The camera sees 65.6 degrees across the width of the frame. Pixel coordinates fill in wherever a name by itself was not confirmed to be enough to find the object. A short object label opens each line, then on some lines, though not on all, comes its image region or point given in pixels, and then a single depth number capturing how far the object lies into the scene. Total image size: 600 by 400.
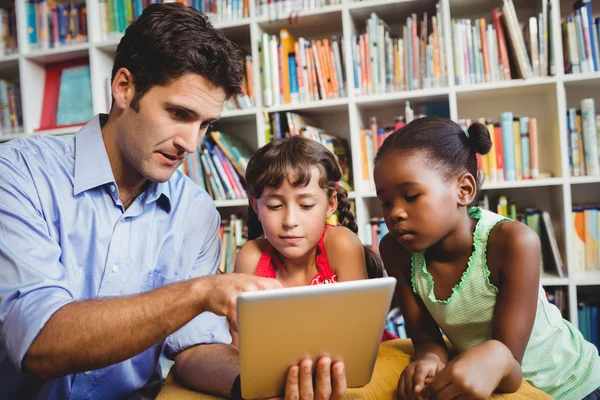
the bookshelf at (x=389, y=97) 2.18
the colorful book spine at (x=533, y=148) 2.27
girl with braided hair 1.36
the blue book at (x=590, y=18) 2.15
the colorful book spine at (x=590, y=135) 2.18
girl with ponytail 1.01
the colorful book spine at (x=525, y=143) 2.29
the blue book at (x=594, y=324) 2.25
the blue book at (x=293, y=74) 2.46
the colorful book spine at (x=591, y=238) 2.23
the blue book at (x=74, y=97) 2.74
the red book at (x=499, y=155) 2.30
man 1.00
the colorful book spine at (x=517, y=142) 2.30
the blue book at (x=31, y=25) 2.78
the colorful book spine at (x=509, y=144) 2.29
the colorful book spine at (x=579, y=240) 2.25
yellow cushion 0.82
